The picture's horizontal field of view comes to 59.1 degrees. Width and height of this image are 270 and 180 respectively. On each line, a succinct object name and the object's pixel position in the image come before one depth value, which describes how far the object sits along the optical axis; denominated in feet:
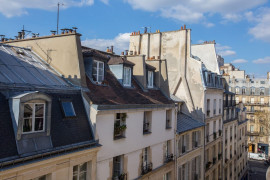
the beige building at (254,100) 170.91
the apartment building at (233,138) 97.14
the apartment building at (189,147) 56.89
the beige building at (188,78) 71.51
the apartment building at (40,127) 22.40
